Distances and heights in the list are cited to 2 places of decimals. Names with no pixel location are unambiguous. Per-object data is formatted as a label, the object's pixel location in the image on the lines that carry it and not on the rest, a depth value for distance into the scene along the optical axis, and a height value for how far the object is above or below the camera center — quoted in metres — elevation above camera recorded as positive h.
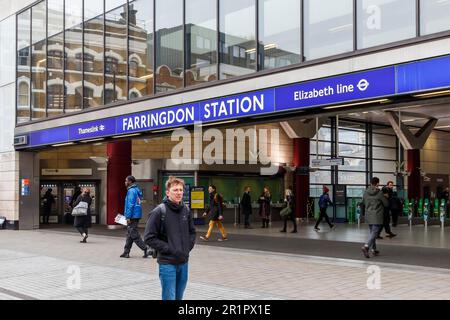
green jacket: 11.77 -0.52
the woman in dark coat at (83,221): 16.64 -1.23
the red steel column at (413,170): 32.88 +0.56
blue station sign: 10.12 +1.78
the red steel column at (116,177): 22.61 +0.10
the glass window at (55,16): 21.34 +6.21
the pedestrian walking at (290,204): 19.38 -0.84
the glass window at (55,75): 21.17 +3.97
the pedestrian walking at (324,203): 20.42 -0.87
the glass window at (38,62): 22.17 +4.67
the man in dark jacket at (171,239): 5.57 -0.59
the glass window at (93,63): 19.27 +4.06
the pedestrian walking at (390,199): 15.39 -0.69
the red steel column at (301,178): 27.81 +0.08
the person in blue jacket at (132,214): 12.71 -0.78
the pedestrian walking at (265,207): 22.86 -1.11
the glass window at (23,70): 23.02 +4.47
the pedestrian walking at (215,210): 15.62 -0.85
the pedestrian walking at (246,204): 22.97 -1.00
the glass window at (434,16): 10.09 +2.97
